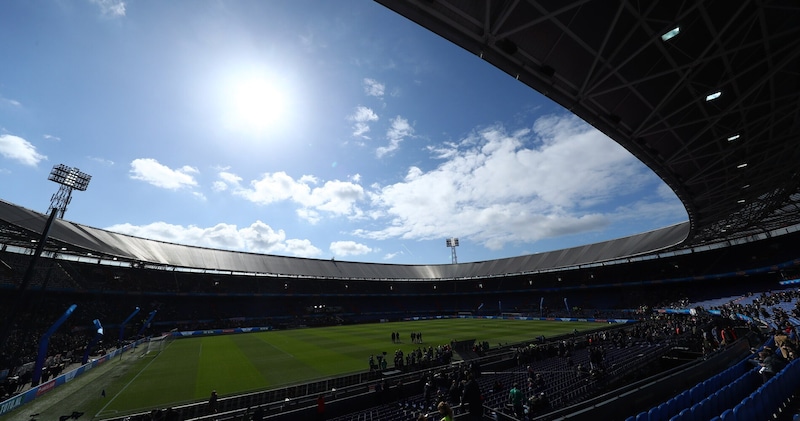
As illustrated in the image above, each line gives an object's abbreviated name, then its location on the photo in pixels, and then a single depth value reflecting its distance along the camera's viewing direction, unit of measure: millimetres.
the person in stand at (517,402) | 10250
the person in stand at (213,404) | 13570
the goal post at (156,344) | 32875
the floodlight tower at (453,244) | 125131
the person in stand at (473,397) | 8501
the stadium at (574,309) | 10055
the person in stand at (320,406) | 13211
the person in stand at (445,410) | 5723
